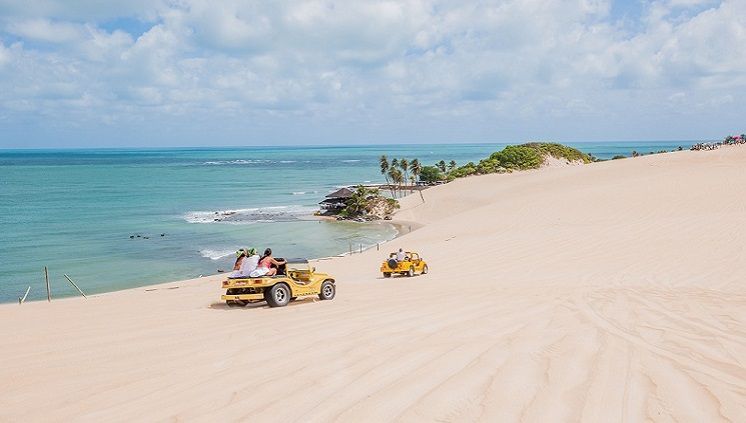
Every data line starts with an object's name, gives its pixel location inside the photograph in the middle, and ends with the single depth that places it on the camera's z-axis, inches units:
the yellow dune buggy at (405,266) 814.5
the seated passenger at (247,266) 500.7
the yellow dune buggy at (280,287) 487.8
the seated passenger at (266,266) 497.4
